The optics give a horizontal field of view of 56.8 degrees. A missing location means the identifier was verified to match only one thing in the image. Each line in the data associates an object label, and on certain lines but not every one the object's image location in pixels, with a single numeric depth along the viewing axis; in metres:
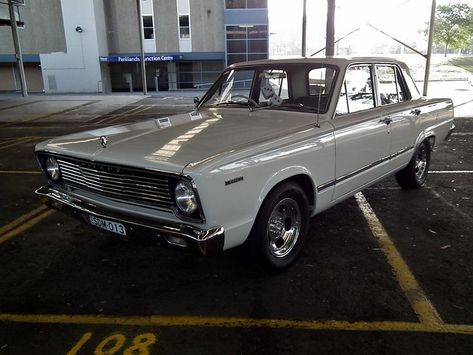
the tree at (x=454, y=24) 52.91
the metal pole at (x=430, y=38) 17.59
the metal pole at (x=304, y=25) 15.93
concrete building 32.31
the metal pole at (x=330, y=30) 12.80
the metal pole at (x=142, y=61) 27.25
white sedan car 3.01
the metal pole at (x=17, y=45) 22.93
